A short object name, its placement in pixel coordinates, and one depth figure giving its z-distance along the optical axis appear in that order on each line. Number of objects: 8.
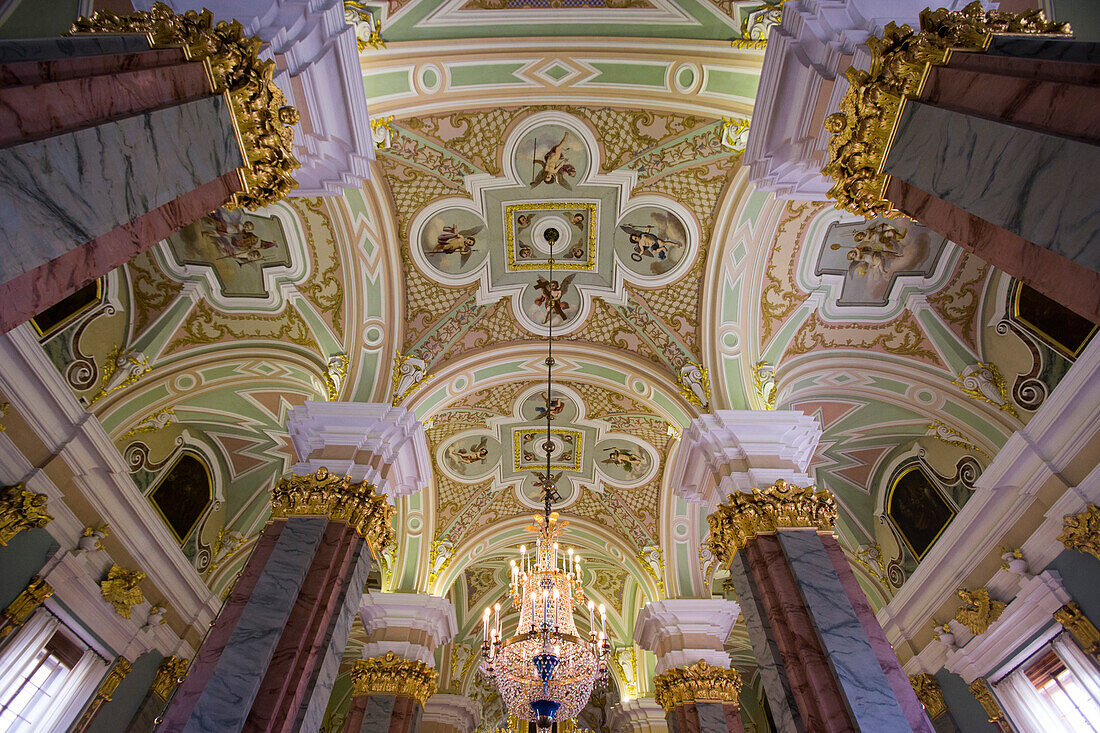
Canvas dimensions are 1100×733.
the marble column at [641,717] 12.07
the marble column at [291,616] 4.39
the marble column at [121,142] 2.16
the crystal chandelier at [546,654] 7.18
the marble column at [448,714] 12.78
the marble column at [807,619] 4.39
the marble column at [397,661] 8.72
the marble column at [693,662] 8.68
